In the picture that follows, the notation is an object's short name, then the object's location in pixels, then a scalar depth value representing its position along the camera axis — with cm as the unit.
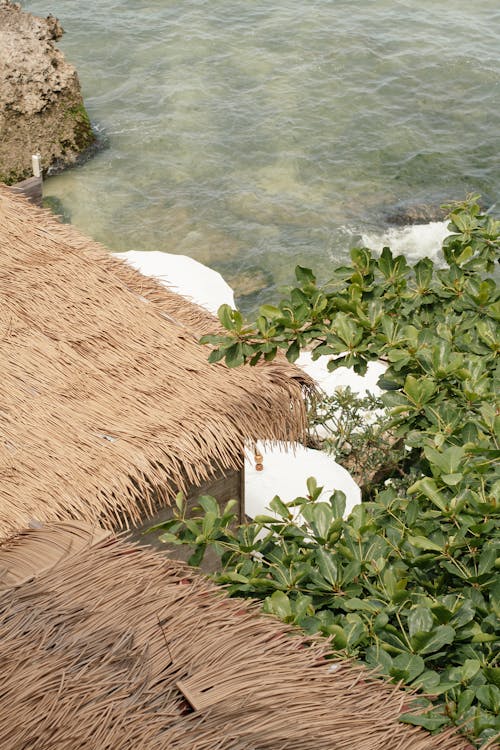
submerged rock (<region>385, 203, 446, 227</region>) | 1620
